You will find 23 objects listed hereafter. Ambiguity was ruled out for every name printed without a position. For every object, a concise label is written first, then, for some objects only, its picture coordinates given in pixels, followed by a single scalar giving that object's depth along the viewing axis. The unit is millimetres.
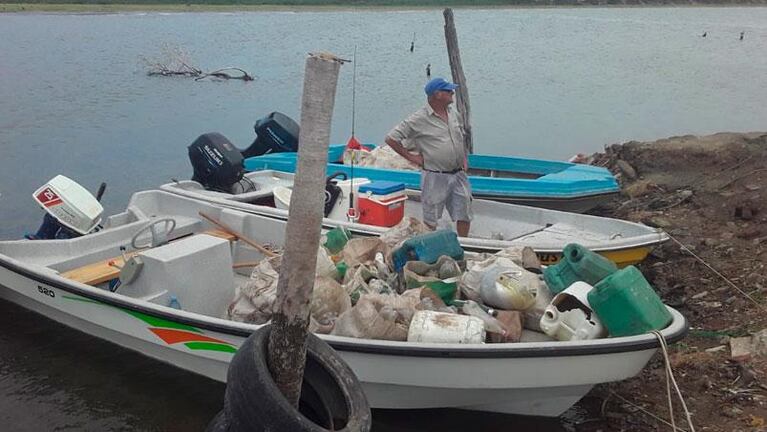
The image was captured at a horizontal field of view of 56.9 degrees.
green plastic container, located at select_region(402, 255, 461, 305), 5027
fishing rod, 7160
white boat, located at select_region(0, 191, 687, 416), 4363
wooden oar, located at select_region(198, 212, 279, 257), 6444
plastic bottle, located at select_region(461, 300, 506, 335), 4556
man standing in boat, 6516
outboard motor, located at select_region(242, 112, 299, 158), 10250
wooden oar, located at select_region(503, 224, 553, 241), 7164
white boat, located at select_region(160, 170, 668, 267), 6293
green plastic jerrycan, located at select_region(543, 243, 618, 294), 4844
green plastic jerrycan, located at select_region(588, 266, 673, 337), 4312
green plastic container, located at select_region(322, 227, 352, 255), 6125
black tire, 2889
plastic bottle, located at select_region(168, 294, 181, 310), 5326
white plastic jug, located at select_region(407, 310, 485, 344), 4457
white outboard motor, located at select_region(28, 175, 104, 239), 6711
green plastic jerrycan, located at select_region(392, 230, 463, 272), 5395
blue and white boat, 8688
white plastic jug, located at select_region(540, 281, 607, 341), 4492
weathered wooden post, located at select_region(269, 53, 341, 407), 2736
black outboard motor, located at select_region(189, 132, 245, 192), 8109
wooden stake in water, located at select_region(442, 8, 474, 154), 11188
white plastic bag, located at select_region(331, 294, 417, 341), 4598
